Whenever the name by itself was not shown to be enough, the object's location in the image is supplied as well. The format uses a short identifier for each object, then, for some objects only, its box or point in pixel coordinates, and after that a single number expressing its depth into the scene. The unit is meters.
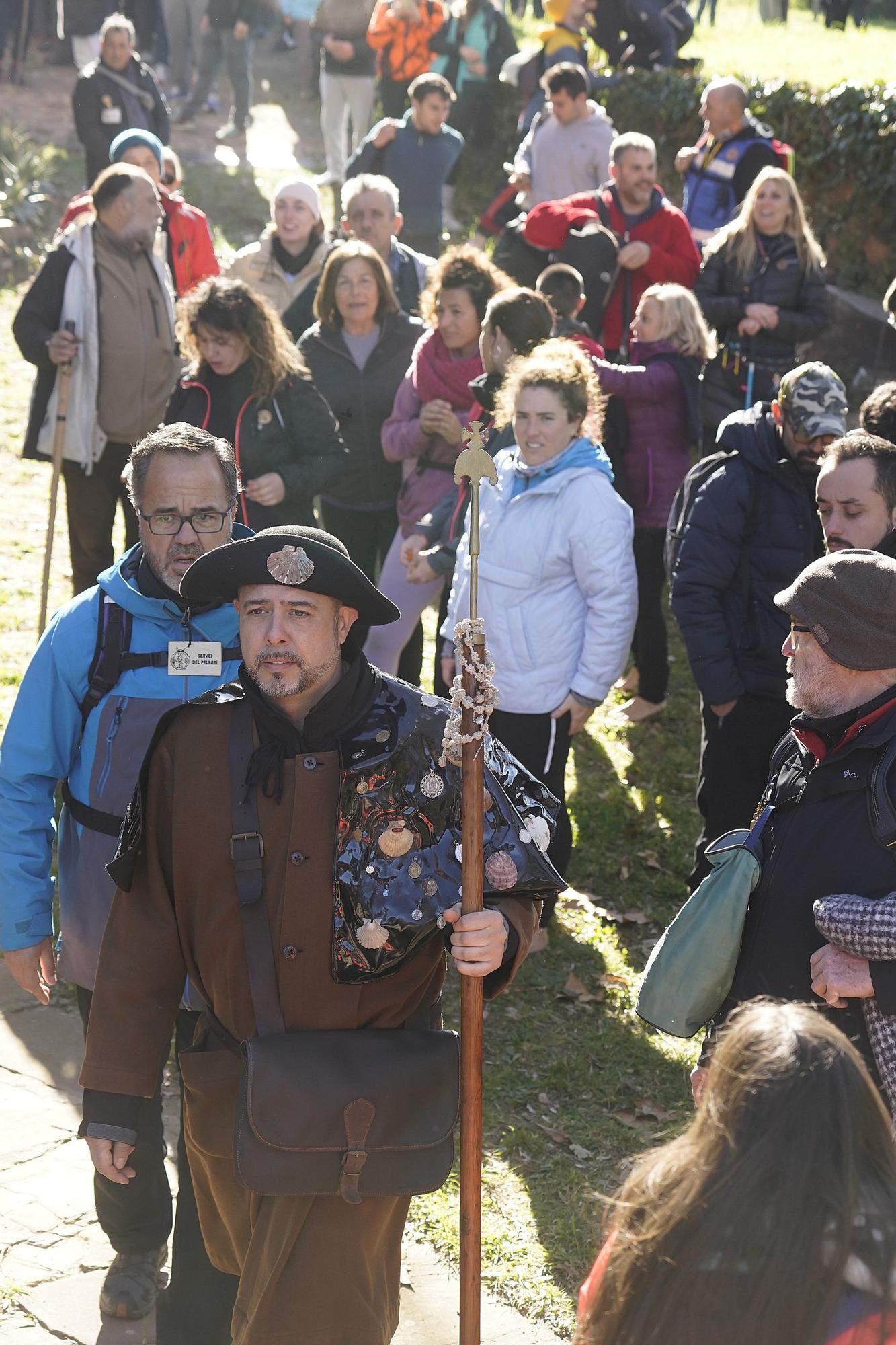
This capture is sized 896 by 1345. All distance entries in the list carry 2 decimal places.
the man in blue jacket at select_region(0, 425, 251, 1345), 3.70
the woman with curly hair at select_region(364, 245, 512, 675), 6.71
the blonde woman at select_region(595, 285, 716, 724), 7.16
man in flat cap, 3.18
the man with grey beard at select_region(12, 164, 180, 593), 7.12
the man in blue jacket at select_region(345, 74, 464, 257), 10.66
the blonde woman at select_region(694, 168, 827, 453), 8.05
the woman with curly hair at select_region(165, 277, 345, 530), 6.10
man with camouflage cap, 5.20
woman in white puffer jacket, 5.36
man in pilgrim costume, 3.09
